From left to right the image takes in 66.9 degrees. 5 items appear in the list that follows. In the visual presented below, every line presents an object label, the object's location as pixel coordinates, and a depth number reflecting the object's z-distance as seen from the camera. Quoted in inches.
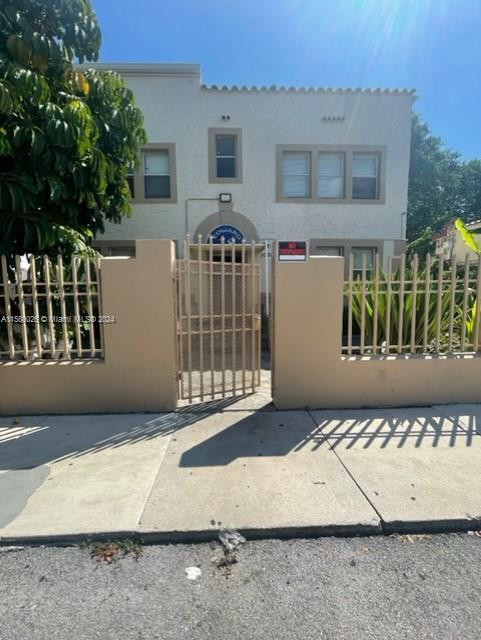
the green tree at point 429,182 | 944.3
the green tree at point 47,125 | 170.7
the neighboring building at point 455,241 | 483.5
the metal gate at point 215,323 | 194.1
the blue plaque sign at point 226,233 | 408.8
